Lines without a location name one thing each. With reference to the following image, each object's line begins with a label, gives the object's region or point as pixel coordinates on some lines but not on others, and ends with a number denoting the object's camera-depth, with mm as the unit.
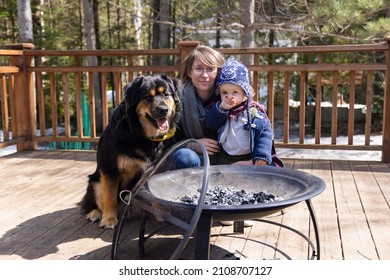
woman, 2861
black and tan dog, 2758
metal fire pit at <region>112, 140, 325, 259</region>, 1723
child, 2615
